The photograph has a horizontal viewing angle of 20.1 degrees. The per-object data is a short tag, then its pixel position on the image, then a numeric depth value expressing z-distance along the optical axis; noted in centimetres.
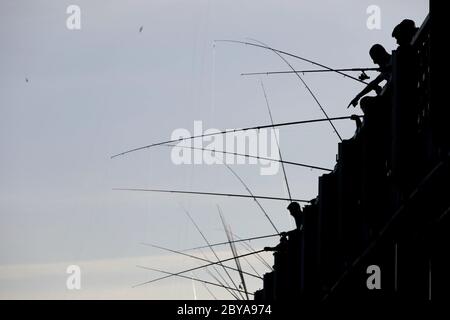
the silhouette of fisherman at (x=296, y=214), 2820
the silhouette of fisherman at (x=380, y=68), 1684
